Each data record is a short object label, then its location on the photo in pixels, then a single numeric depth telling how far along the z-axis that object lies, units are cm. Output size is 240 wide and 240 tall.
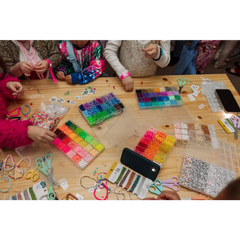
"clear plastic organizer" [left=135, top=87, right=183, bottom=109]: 154
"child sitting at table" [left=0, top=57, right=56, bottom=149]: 114
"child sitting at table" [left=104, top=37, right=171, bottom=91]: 172
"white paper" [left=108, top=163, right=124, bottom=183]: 111
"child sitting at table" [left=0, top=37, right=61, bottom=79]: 154
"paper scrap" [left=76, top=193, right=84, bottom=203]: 104
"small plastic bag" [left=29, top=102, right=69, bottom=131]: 135
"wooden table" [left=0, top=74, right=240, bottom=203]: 108
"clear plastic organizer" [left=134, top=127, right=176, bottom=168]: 122
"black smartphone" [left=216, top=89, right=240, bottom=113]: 153
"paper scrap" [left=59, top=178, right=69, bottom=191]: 108
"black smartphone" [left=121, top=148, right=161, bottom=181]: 109
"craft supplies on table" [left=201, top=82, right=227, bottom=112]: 155
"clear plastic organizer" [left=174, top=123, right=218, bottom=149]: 131
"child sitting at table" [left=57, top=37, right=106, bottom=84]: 168
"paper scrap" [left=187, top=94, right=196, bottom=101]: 161
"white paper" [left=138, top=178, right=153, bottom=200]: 106
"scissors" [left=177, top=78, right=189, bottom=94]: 173
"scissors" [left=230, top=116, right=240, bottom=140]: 136
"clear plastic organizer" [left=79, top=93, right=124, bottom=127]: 140
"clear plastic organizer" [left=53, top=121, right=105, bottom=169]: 119
